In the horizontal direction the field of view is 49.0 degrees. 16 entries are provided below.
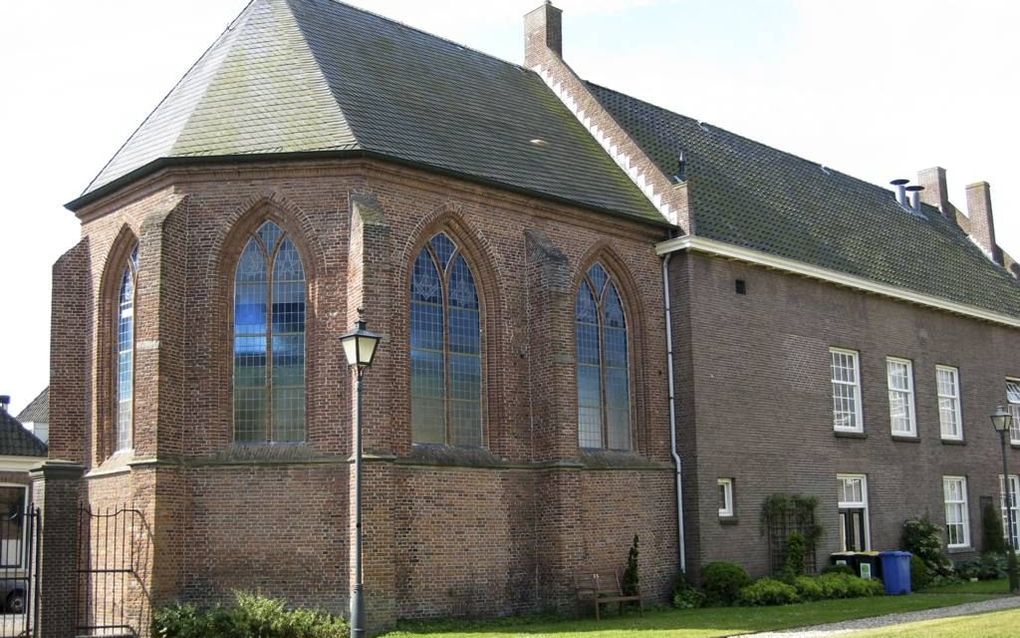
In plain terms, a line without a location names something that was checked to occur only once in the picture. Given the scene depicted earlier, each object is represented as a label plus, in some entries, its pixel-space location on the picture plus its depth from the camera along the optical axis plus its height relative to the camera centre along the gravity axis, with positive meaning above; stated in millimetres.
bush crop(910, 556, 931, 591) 26828 -2516
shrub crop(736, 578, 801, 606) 23031 -2481
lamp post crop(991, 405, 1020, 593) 25922 +830
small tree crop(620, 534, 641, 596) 22609 -2061
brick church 19641 +2814
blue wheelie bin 25750 -2347
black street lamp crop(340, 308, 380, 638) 14281 +781
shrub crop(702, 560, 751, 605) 23375 -2223
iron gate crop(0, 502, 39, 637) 17203 -1569
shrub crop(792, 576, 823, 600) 23922 -2473
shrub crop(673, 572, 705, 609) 23312 -2507
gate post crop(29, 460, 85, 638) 16688 -817
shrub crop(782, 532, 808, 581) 25188 -1818
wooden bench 21719 -2176
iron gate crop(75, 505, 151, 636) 19078 -1440
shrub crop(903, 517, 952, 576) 28812 -1940
